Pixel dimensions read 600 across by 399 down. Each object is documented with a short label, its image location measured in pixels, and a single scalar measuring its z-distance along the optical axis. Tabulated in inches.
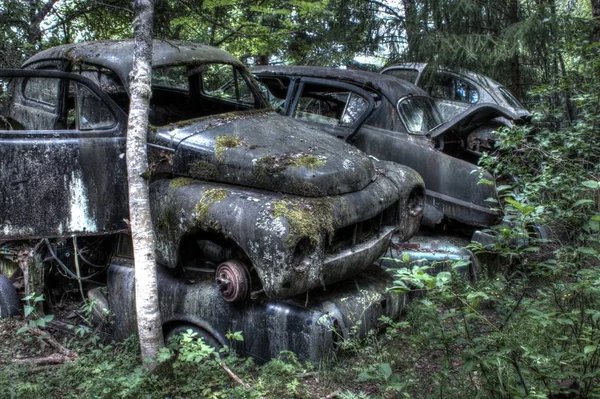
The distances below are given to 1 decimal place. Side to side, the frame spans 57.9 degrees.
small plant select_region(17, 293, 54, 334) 149.6
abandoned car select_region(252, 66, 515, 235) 249.8
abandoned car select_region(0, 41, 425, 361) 141.9
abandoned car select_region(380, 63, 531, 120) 329.7
